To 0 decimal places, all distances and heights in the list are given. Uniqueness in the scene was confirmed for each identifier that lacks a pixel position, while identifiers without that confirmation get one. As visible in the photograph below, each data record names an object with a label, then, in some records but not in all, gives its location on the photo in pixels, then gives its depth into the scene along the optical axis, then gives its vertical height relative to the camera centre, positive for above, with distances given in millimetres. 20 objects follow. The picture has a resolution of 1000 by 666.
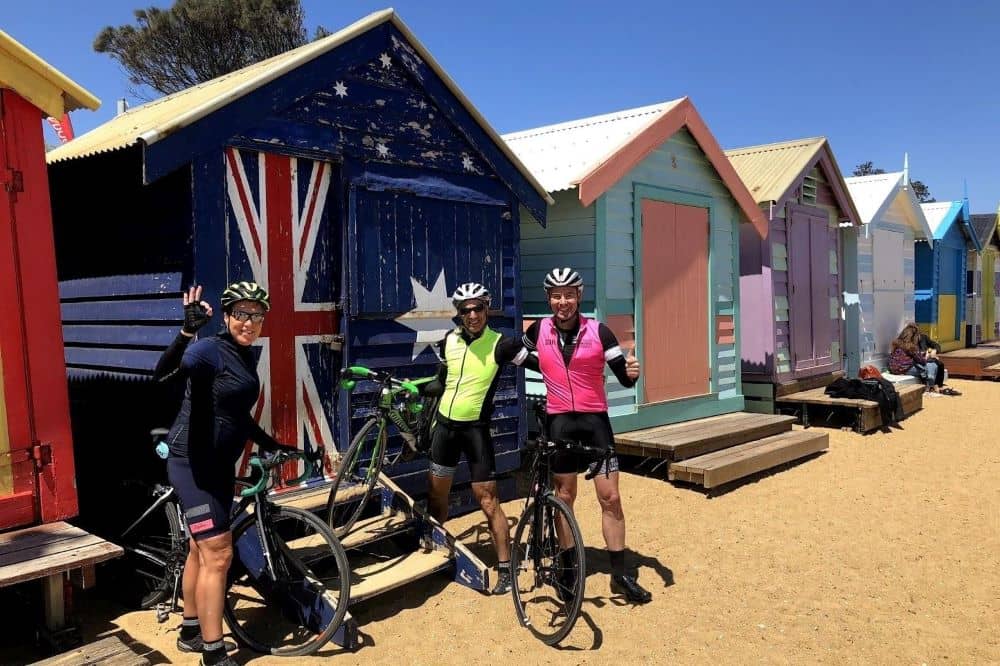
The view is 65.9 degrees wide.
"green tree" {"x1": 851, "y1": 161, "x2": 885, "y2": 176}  65375 +9202
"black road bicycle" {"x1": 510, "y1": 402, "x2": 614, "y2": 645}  4500 -1537
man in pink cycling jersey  4805 -621
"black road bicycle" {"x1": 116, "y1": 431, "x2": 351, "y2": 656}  4234 -1613
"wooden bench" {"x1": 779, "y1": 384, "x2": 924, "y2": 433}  10883 -1861
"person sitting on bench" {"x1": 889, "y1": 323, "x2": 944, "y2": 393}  14766 -1604
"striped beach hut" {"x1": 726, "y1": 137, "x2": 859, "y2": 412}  11664 +174
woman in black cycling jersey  3820 -673
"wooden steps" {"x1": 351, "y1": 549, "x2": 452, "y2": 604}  4676 -1768
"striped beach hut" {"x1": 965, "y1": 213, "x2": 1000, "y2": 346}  22250 -437
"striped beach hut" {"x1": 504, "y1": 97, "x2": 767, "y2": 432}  8570 +523
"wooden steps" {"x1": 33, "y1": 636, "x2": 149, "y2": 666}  3766 -1719
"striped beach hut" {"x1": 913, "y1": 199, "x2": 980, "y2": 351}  19344 +18
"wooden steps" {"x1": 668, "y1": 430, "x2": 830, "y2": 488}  7703 -1925
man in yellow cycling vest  5094 -743
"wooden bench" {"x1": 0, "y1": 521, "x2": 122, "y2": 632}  3734 -1248
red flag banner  8555 +1990
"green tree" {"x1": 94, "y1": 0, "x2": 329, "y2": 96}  25375 +8744
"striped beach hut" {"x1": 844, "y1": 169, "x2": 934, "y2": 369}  14867 +437
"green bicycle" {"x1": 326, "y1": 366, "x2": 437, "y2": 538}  5387 -975
